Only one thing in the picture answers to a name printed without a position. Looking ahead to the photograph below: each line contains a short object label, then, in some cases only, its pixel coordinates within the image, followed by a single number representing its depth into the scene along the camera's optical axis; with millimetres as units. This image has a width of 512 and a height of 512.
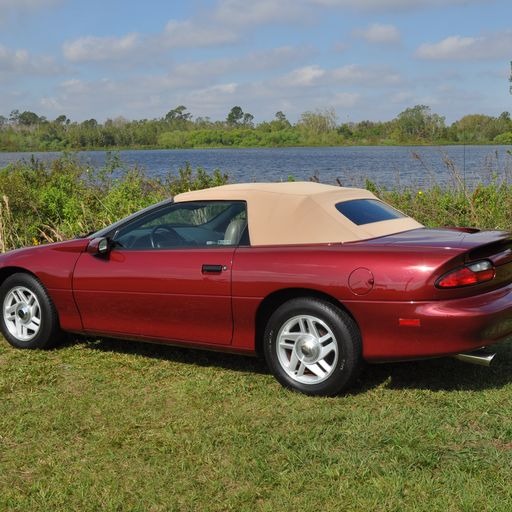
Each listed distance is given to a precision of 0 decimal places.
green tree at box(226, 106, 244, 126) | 109075
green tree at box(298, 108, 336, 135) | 76688
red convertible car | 4633
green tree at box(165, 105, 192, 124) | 102750
